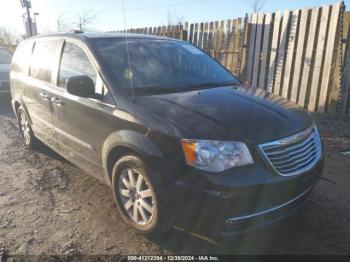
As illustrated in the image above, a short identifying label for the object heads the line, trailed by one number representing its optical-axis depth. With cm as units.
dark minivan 248
